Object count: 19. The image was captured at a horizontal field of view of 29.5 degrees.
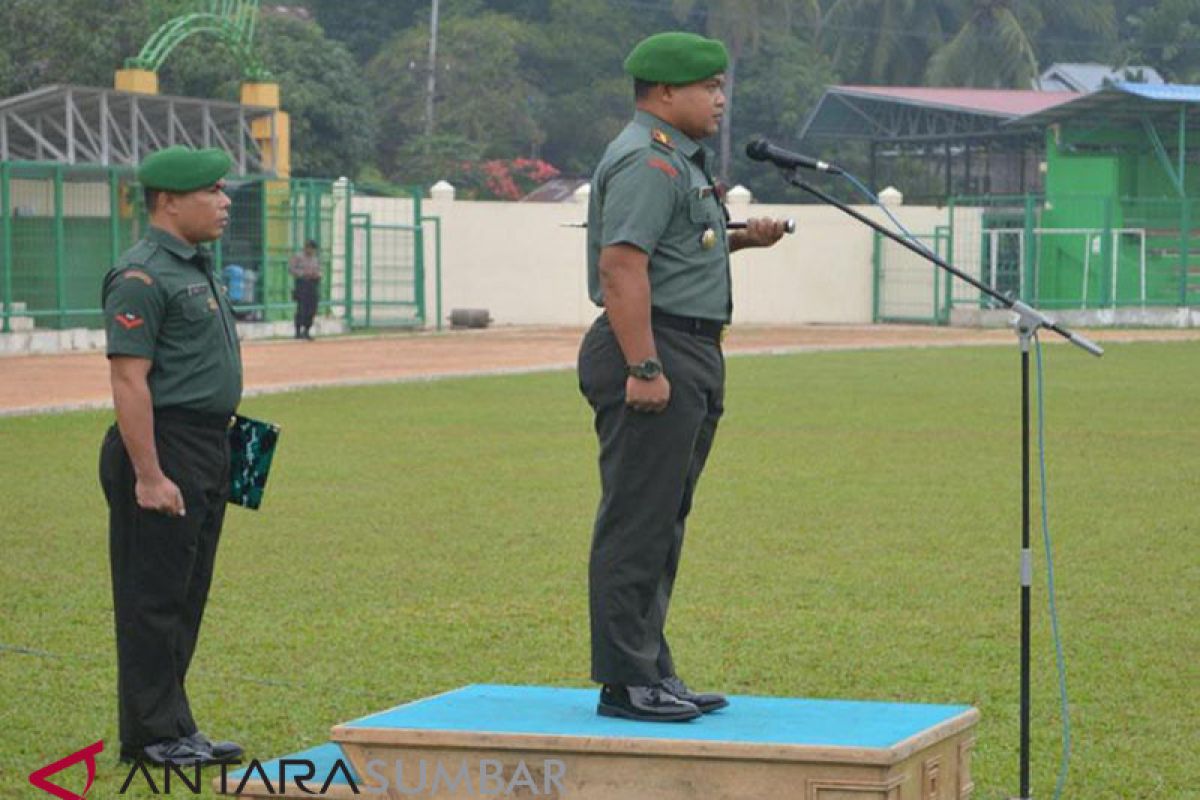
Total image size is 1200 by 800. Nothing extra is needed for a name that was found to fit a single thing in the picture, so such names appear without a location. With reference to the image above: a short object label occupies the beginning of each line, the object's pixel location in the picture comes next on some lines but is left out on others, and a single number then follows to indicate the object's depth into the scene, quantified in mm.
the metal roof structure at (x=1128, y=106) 44188
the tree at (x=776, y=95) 65000
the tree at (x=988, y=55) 66188
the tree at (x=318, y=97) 54031
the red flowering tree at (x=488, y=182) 58094
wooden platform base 5543
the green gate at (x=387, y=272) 39312
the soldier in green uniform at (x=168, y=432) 6859
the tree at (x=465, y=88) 61000
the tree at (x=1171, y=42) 65312
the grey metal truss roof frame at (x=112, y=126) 36188
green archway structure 40531
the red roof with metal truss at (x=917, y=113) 51188
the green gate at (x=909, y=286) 44469
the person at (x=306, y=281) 34594
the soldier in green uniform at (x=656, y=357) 6223
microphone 6215
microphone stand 6188
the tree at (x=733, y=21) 63562
